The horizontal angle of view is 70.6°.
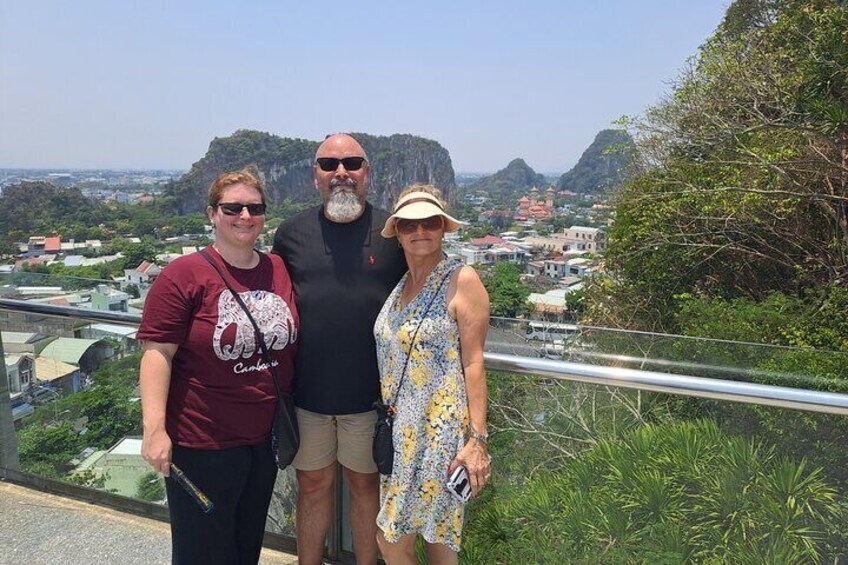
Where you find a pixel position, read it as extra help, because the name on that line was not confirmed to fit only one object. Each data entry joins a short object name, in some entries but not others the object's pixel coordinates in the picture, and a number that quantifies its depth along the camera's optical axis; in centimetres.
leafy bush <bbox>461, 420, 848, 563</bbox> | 161
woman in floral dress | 163
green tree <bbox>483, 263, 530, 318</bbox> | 2800
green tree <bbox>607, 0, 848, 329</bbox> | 1183
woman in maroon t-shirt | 160
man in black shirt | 180
